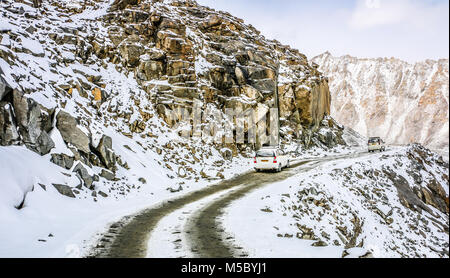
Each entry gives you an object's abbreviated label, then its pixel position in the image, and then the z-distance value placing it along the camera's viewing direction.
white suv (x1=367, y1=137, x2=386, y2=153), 35.31
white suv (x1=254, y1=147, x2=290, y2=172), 21.45
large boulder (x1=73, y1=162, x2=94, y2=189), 12.61
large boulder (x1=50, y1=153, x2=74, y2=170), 12.30
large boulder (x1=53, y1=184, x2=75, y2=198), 11.08
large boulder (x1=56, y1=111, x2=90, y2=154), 13.95
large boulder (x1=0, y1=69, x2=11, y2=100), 11.79
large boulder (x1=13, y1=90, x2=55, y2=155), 12.04
